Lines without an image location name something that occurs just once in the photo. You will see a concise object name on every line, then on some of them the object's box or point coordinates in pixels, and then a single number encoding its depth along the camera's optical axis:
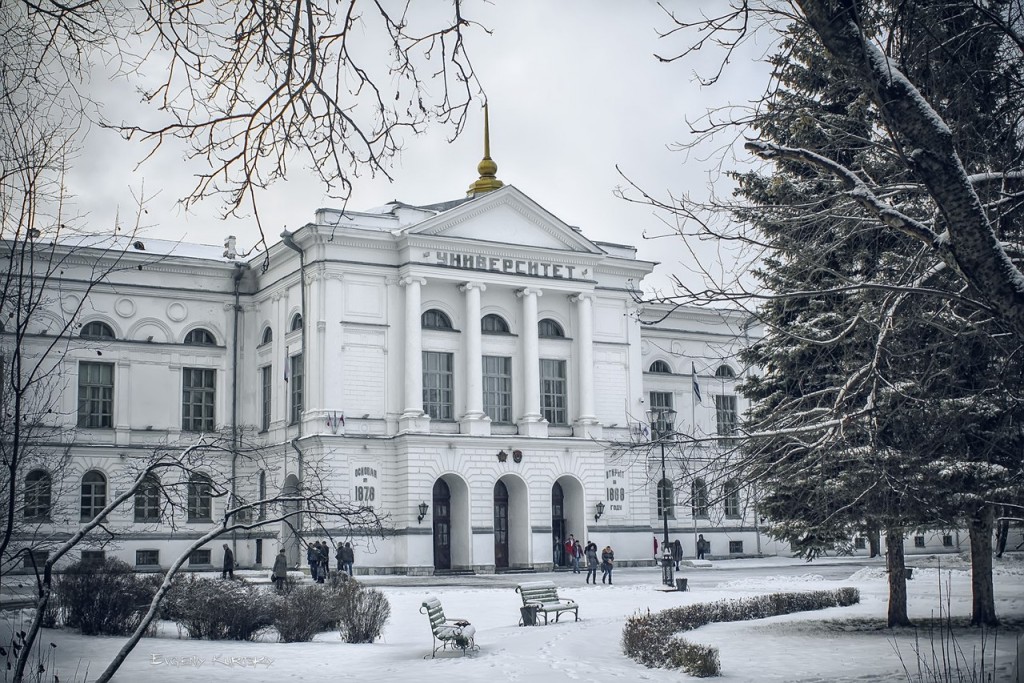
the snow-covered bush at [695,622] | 13.40
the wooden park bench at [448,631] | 15.76
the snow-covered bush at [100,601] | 17.80
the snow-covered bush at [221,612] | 17.42
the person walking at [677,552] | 43.53
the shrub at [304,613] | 17.55
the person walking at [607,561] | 35.47
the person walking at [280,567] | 26.75
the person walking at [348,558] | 37.06
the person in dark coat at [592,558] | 36.47
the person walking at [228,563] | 33.11
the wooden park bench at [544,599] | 20.88
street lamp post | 31.83
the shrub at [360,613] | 17.81
